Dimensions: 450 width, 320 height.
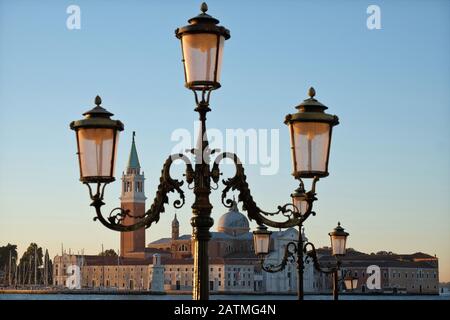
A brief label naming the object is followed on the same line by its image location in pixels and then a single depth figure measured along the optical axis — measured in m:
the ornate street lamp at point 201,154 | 4.93
